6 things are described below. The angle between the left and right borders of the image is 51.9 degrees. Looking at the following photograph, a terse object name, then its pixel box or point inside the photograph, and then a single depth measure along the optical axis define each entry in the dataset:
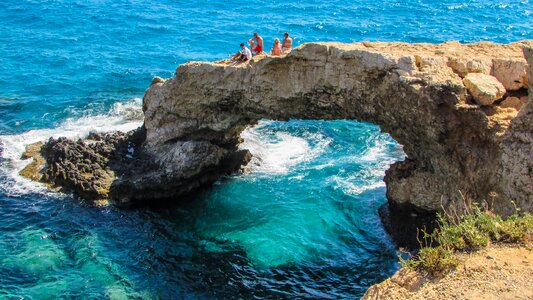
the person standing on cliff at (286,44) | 26.00
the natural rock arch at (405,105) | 18.70
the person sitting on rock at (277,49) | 24.70
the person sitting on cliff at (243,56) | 25.87
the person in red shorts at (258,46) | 26.02
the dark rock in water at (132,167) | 27.44
